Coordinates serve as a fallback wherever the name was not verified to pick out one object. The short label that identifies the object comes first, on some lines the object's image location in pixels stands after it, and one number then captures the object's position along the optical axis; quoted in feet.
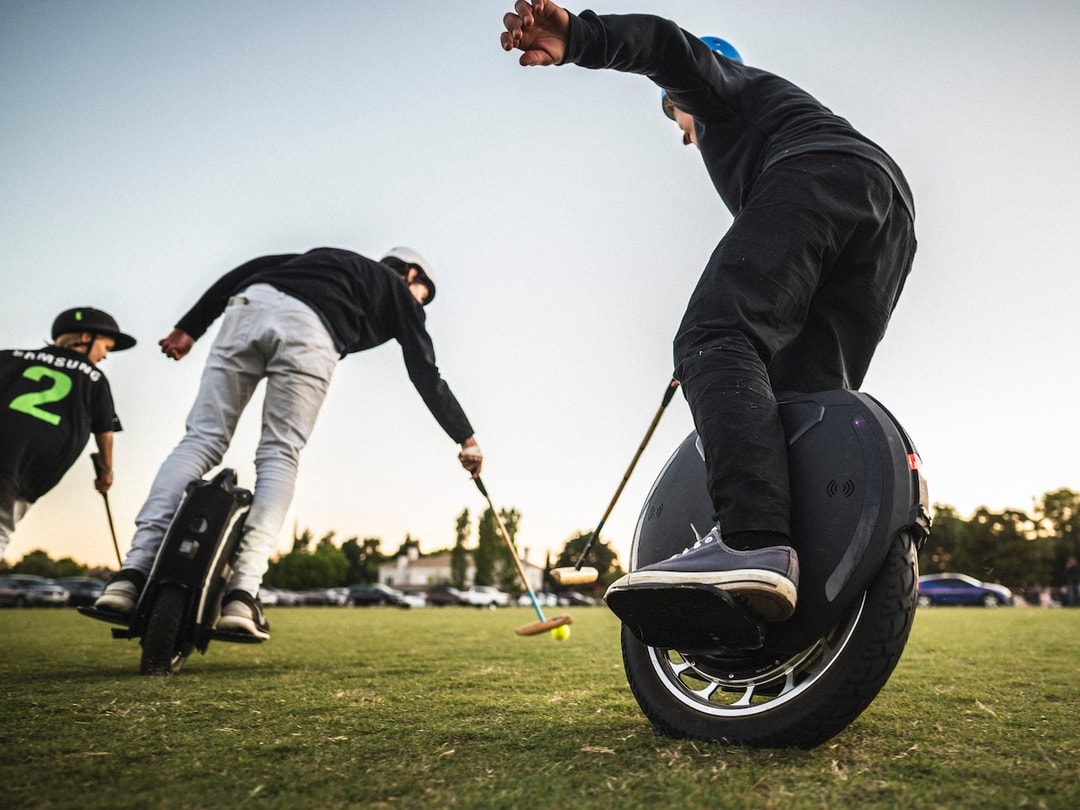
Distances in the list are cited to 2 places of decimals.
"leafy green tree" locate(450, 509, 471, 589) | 283.18
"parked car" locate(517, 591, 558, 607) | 204.91
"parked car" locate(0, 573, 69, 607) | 97.50
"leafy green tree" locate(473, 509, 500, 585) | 277.23
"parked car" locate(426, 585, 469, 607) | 188.55
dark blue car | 103.30
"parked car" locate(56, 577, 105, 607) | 101.94
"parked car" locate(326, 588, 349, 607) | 191.05
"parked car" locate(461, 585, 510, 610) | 186.29
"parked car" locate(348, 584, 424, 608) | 175.63
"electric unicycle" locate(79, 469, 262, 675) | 9.29
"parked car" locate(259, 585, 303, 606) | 191.05
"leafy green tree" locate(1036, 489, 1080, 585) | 212.84
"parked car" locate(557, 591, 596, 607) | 200.23
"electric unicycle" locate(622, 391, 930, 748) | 4.62
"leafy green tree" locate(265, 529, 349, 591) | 284.61
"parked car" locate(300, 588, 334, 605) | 193.26
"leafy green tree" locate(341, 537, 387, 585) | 336.88
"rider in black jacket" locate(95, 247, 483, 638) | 10.11
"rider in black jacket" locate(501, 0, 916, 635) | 4.86
